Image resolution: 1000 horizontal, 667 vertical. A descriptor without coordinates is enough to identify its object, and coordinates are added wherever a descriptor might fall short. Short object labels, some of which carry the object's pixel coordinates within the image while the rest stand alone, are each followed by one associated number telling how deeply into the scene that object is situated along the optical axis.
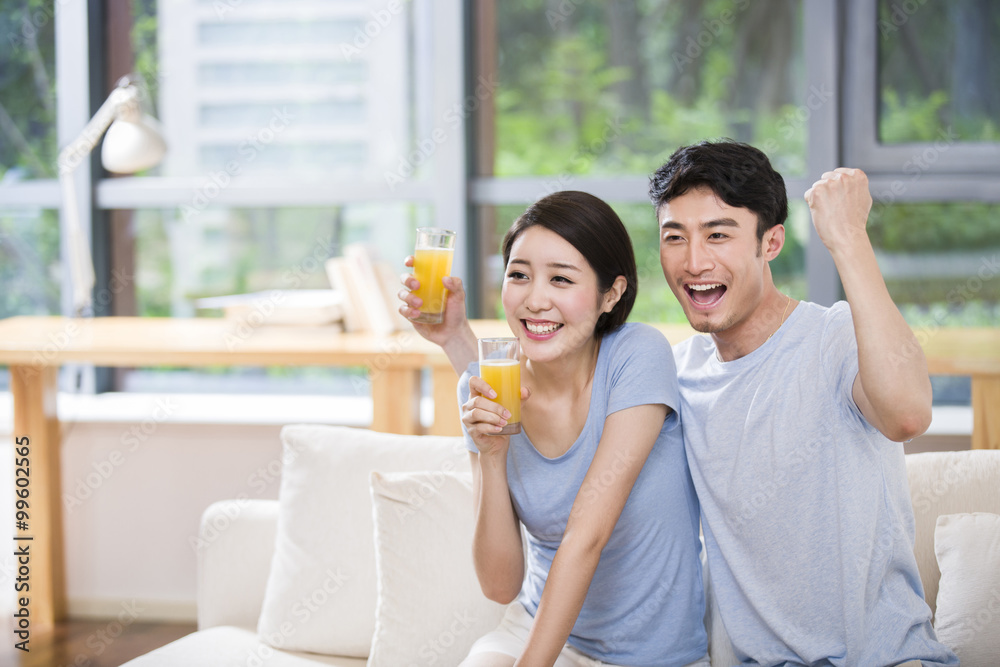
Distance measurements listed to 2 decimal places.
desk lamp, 4.34
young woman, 3.38
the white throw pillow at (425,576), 3.63
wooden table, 4.02
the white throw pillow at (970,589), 3.51
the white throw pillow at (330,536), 3.73
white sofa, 3.56
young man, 3.35
